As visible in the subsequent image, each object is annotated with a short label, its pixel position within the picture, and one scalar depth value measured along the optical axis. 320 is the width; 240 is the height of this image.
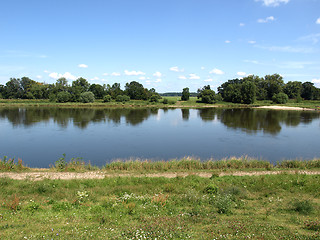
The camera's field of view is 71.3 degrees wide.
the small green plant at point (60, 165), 15.49
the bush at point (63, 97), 86.62
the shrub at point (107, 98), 90.81
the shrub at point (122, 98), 92.93
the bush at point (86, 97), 86.31
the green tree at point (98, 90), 97.94
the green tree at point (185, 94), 108.69
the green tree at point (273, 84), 105.69
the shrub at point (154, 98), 98.70
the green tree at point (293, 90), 108.35
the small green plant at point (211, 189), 10.21
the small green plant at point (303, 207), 8.03
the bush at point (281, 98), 96.94
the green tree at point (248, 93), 97.31
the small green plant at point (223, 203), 8.02
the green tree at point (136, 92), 102.94
